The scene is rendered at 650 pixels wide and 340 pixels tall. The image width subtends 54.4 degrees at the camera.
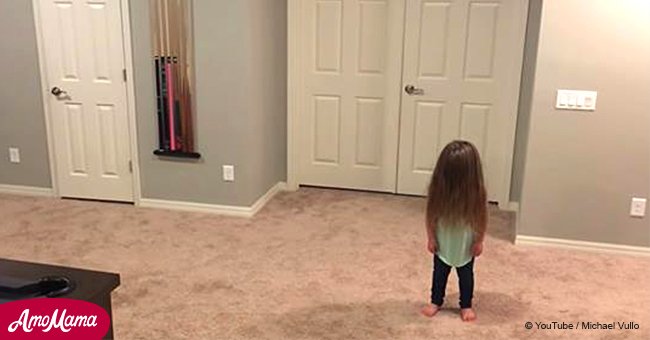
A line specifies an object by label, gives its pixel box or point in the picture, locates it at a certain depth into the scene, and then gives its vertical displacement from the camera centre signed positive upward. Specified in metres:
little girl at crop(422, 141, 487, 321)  2.83 -0.84
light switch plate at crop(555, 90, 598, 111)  3.71 -0.43
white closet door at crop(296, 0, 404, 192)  4.81 -0.56
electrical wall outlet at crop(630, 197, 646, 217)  3.82 -1.07
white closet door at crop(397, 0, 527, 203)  4.56 -0.41
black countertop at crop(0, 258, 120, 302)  1.38 -0.59
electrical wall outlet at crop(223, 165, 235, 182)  4.50 -1.08
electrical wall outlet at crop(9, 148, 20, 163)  4.90 -1.07
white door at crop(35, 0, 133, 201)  4.45 -0.58
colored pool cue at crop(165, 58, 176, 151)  4.38 -0.60
